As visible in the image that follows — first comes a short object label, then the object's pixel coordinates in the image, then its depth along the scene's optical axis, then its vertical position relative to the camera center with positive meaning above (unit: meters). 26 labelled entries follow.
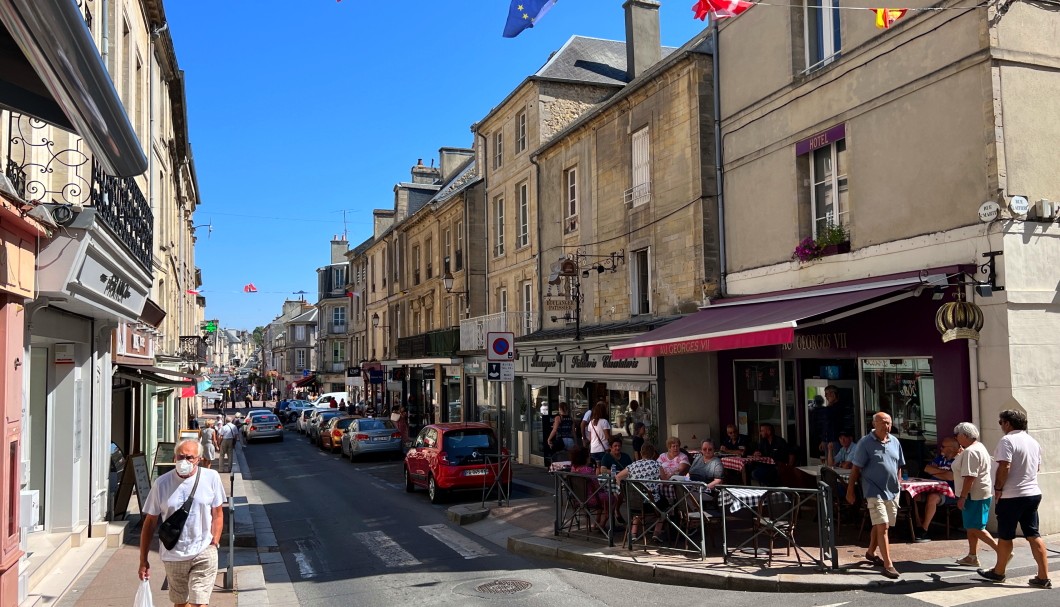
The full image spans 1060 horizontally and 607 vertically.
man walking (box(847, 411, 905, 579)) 7.70 -1.25
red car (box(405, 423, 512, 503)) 14.53 -1.93
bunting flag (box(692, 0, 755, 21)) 10.13 +4.50
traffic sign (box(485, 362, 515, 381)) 12.88 -0.23
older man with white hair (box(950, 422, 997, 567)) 7.63 -1.29
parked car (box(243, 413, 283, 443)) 33.56 -2.83
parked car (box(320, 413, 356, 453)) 27.12 -2.48
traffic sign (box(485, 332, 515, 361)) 12.77 +0.19
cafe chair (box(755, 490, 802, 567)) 8.12 -1.72
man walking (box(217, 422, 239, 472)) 21.24 -2.20
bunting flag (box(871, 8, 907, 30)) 10.33 +4.40
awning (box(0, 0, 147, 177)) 3.35 +1.44
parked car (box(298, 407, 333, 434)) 35.59 -2.76
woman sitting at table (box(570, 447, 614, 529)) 9.60 -1.86
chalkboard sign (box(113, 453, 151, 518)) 12.10 -1.86
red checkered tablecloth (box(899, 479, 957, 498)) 8.84 -1.57
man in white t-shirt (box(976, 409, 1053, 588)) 7.31 -1.31
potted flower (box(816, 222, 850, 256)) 11.31 +1.60
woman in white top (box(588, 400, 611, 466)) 13.49 -1.40
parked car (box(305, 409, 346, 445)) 30.92 -2.50
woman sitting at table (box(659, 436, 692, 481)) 9.81 -1.35
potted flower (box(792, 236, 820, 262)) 11.71 +1.53
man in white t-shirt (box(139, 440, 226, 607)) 5.95 -1.28
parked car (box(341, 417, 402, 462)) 23.30 -2.33
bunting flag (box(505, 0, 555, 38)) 9.61 +4.23
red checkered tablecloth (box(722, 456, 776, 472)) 11.20 -1.59
